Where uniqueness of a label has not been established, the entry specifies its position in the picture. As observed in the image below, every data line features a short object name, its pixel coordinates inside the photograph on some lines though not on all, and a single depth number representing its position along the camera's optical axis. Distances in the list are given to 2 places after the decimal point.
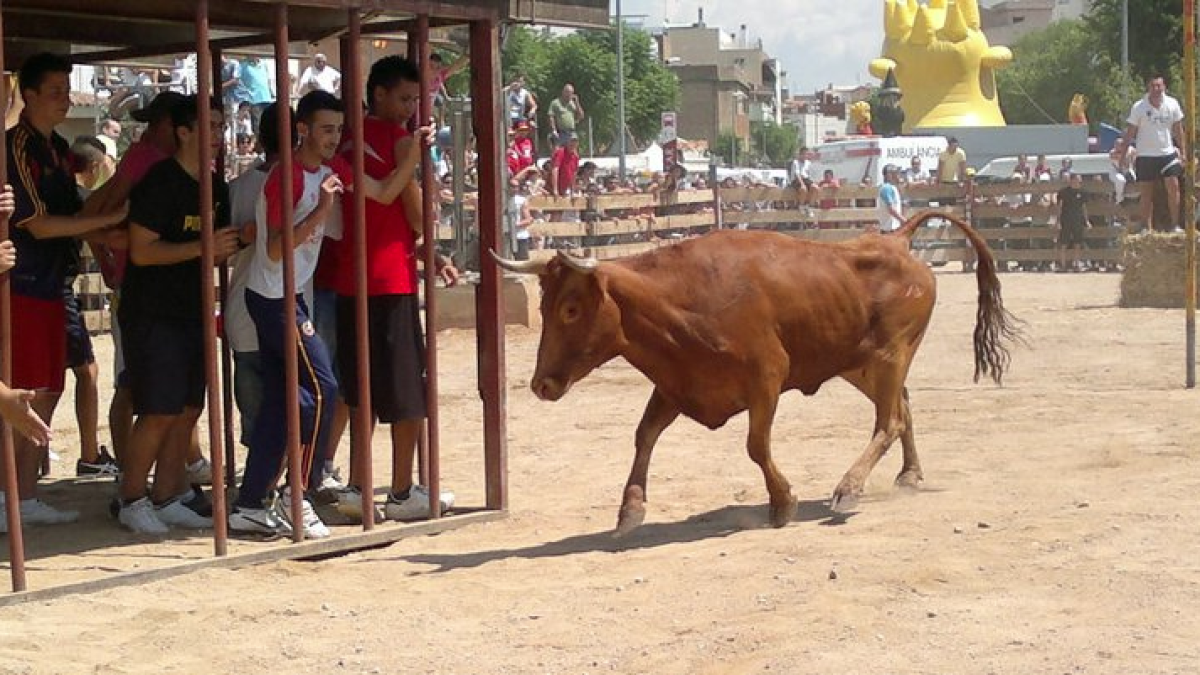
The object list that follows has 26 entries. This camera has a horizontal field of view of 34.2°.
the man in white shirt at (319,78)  20.56
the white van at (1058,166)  35.25
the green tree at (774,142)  134.38
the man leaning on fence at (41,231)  8.49
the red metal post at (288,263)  8.26
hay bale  19.34
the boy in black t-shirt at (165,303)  8.58
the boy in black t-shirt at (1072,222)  29.25
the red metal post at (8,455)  7.24
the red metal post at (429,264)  8.88
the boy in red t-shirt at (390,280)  8.90
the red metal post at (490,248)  9.17
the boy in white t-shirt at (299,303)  8.47
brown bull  8.45
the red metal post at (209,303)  7.99
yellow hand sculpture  63.34
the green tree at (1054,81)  90.88
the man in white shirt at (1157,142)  20.89
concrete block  18.77
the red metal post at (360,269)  8.51
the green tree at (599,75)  80.44
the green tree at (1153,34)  64.31
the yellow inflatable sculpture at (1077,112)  55.25
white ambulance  37.38
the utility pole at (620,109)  46.69
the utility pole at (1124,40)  56.94
